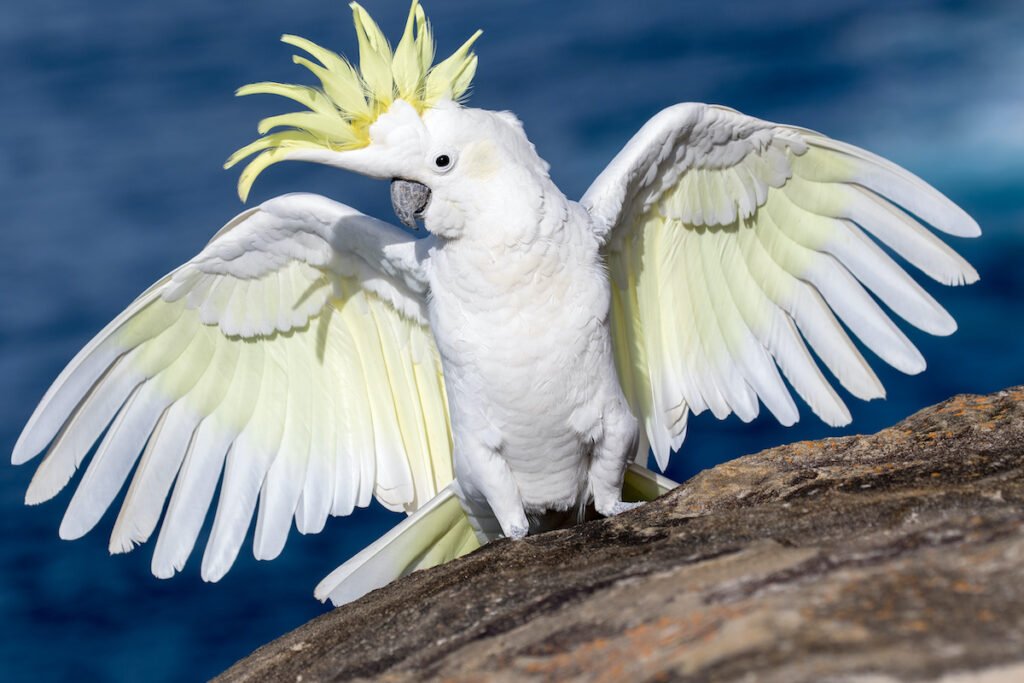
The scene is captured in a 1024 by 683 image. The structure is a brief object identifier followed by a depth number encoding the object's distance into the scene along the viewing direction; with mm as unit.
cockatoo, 5938
